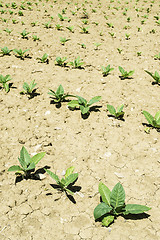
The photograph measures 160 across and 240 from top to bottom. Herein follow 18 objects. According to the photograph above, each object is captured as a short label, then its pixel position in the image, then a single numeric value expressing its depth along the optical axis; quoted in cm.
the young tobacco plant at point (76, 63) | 457
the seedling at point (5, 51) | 489
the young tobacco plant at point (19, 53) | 483
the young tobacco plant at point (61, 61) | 460
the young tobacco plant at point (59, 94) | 348
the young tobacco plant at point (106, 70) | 432
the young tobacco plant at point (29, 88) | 367
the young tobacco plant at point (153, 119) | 298
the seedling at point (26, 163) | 224
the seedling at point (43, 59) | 472
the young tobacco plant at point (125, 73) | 421
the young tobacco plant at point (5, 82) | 377
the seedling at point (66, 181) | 212
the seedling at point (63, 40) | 578
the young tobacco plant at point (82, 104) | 323
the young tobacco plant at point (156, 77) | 406
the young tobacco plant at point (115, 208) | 186
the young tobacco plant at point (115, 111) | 320
